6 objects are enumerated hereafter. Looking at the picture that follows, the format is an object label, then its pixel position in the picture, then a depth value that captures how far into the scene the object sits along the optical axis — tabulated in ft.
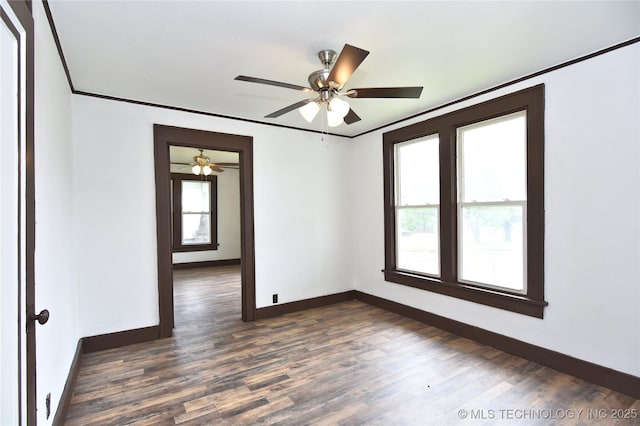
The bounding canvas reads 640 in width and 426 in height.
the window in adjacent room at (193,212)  26.40
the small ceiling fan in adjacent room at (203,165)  20.38
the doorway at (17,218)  3.66
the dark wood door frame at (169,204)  11.76
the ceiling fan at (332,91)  7.13
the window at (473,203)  9.64
